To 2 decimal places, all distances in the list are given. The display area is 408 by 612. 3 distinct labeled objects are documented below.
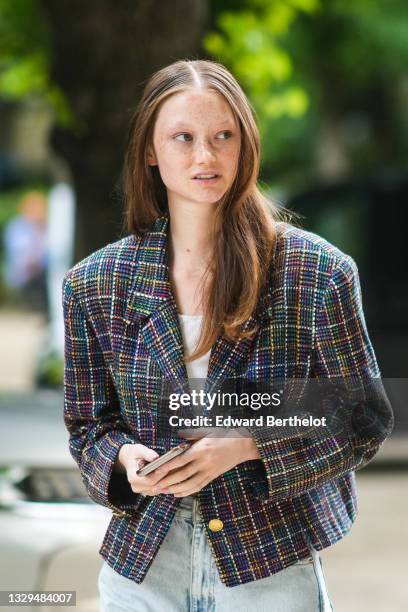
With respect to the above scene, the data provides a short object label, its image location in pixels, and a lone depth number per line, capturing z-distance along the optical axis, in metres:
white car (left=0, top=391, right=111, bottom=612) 6.67
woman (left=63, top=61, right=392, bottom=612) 4.06
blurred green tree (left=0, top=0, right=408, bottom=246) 9.61
